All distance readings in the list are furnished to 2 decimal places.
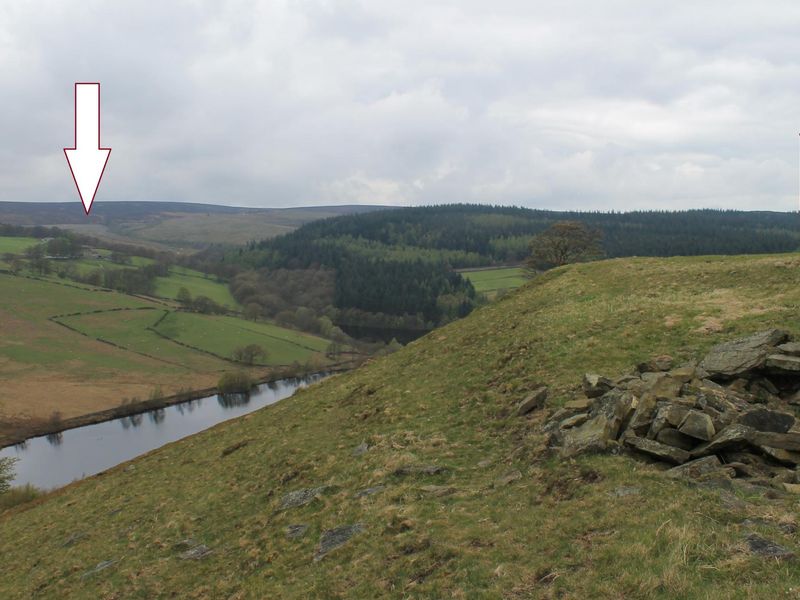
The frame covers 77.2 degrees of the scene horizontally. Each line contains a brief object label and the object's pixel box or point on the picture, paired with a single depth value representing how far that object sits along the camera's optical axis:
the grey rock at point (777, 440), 12.11
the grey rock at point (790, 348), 15.91
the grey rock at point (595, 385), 17.12
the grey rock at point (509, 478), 14.27
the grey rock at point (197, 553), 16.19
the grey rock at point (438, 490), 14.58
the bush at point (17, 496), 39.06
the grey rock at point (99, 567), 17.32
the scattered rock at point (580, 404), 16.50
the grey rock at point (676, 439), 13.00
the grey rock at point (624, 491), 11.49
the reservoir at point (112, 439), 64.88
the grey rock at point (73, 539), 21.08
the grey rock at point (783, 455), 11.88
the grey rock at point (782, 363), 15.18
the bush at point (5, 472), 45.59
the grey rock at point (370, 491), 15.95
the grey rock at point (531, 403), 19.03
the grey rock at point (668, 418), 13.24
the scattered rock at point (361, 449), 20.10
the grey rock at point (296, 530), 15.16
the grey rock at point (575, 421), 15.48
